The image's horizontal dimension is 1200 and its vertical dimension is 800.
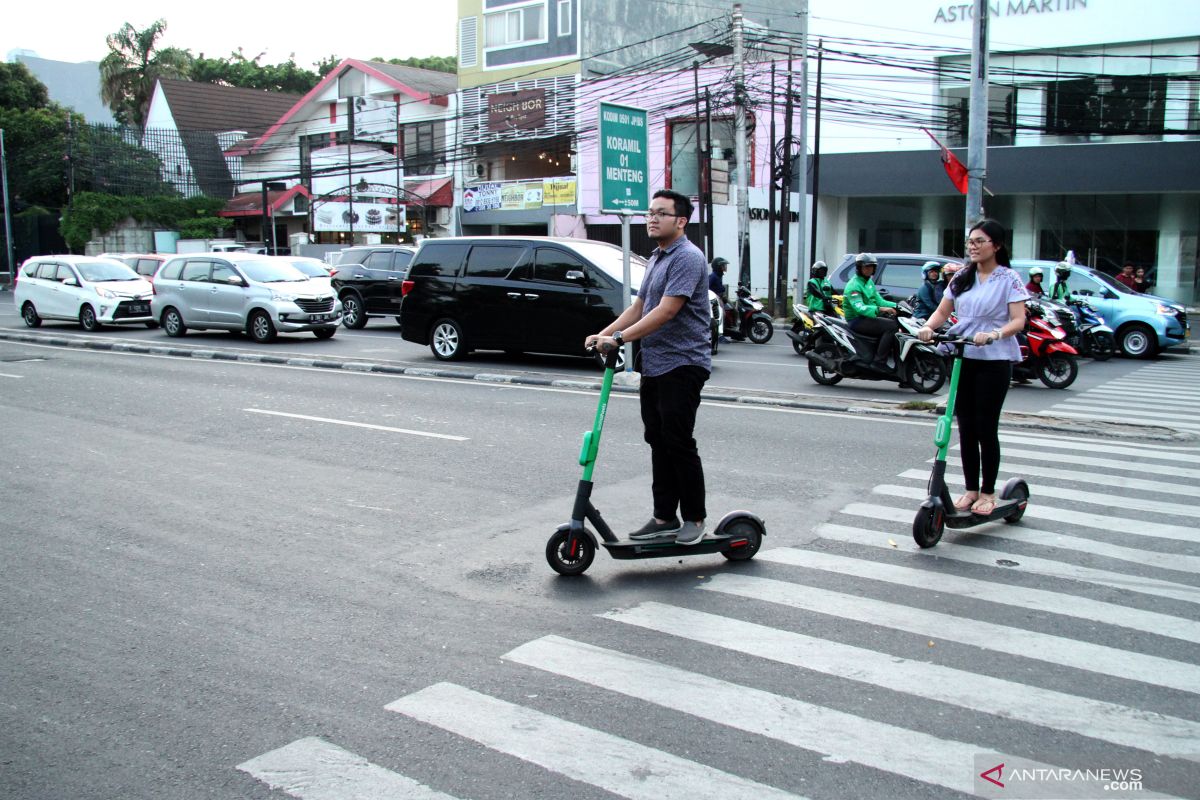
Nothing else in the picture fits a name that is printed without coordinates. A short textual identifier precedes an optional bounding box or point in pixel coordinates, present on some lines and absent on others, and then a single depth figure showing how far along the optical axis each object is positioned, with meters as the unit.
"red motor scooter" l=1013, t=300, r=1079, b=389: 13.17
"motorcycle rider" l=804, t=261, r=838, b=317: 14.71
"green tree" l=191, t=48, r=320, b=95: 63.88
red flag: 20.06
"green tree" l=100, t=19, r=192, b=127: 55.38
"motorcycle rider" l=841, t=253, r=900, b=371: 12.79
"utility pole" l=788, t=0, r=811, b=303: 25.52
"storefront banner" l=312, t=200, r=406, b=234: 37.88
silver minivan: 18.47
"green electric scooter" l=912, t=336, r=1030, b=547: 5.75
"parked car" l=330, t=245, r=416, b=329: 22.19
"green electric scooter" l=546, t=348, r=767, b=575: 5.26
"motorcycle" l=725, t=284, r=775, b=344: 19.86
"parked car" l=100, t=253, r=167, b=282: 27.44
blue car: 17.36
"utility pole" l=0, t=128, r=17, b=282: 41.16
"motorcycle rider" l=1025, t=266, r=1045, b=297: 15.76
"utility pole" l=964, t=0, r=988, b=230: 17.48
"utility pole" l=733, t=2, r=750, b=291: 25.05
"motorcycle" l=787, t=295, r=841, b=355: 14.20
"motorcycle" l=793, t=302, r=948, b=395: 12.64
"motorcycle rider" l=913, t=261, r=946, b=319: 13.51
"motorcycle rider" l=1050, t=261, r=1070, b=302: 16.75
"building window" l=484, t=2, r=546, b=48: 38.25
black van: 14.39
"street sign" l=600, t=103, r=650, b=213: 13.83
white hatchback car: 21.03
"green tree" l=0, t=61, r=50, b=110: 49.66
